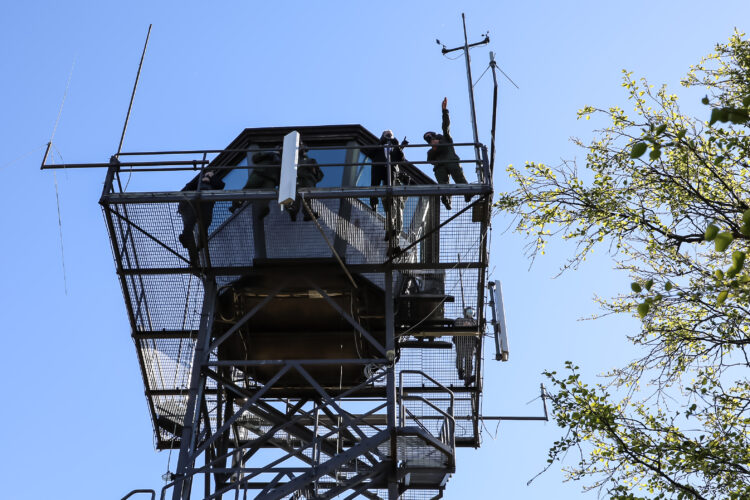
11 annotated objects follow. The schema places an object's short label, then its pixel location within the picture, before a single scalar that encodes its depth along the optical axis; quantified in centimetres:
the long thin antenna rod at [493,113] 1407
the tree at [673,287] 1192
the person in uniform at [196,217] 1408
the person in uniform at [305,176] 1384
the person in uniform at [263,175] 1450
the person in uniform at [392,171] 1423
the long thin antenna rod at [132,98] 1504
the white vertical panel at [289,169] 1213
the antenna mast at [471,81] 1451
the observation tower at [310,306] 1369
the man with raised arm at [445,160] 1458
